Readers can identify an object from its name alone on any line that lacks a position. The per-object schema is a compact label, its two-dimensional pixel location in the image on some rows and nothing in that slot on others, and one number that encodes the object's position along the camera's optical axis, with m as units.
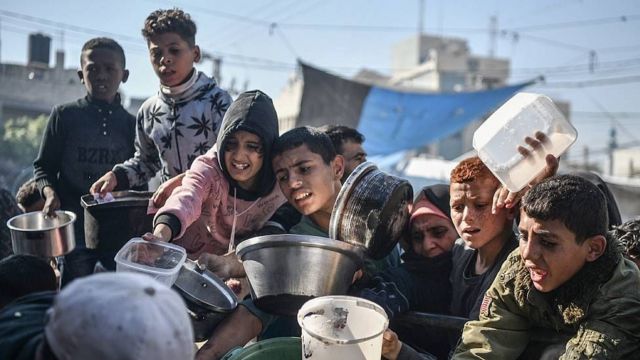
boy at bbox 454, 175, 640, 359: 2.06
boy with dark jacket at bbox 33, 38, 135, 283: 4.45
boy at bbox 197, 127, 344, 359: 3.20
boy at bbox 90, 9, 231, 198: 3.89
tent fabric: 12.69
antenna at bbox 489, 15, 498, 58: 46.02
